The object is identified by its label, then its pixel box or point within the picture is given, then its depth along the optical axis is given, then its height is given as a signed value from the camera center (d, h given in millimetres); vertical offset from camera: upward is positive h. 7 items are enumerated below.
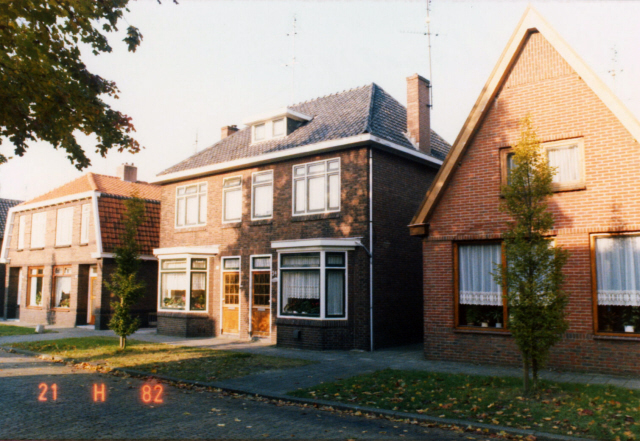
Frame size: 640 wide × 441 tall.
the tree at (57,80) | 8250 +3118
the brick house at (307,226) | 17094 +1685
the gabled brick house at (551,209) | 11820 +1485
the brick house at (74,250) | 24531 +1133
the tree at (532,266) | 9594 +156
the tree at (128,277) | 16734 -114
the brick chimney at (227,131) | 25438 +6631
